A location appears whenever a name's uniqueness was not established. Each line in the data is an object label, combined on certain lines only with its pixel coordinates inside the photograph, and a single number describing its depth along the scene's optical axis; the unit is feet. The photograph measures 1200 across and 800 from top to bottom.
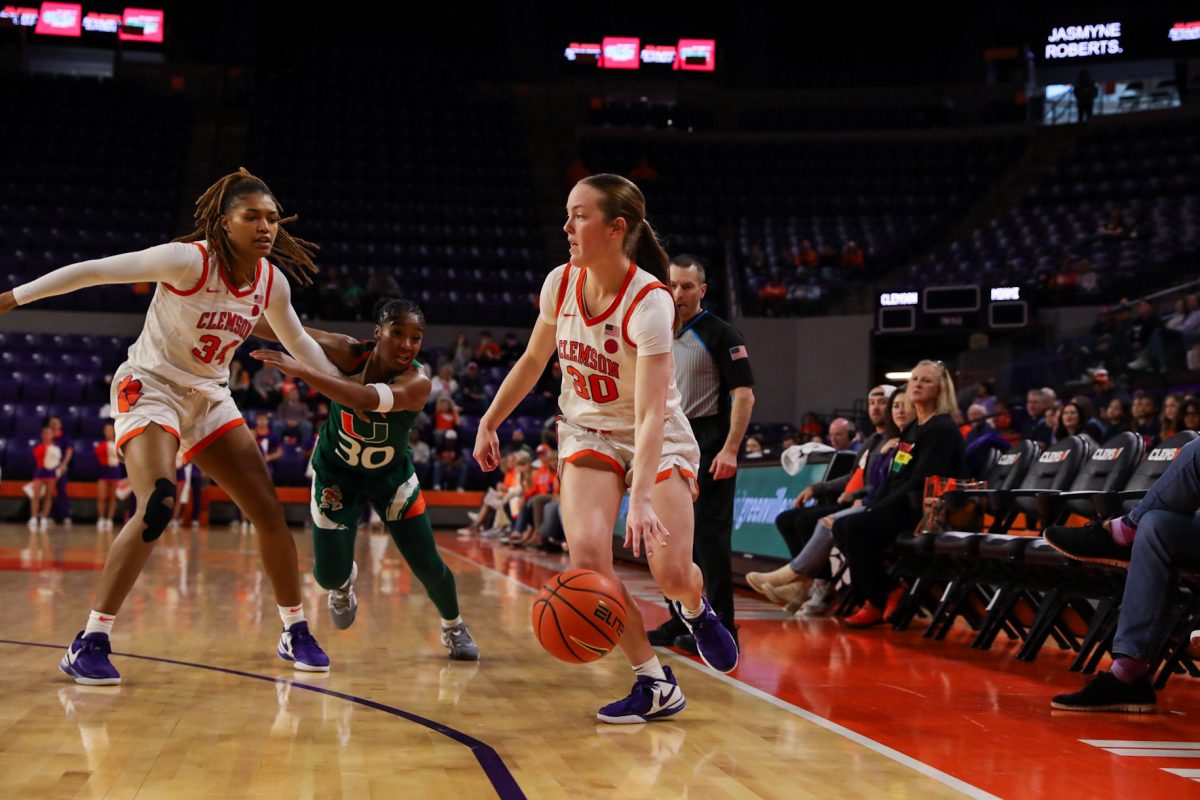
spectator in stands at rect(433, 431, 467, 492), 57.52
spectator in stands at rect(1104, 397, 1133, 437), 34.24
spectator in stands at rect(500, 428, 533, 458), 57.62
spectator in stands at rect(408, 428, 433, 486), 56.49
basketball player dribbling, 11.90
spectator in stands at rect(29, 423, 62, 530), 50.31
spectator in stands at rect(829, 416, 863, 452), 29.55
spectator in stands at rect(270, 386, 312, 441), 56.18
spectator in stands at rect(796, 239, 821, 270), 74.49
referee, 17.97
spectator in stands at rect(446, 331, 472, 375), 63.98
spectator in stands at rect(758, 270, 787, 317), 71.61
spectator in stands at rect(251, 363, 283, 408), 59.57
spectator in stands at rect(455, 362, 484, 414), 61.72
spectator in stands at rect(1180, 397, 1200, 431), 25.91
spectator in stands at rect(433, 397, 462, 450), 57.62
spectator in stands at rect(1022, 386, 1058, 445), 34.60
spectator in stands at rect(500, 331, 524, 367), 66.08
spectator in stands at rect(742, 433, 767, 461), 41.60
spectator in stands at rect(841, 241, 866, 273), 73.20
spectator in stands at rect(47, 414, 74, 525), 52.65
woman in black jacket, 21.89
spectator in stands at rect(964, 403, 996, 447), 31.48
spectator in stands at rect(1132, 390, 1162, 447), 29.73
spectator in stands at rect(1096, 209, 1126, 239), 63.87
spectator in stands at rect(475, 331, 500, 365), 65.72
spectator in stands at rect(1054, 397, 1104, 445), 28.84
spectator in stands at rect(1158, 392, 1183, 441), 26.53
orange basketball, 11.35
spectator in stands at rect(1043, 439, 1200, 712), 13.71
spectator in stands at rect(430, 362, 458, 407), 60.64
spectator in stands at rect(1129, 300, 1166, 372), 42.04
